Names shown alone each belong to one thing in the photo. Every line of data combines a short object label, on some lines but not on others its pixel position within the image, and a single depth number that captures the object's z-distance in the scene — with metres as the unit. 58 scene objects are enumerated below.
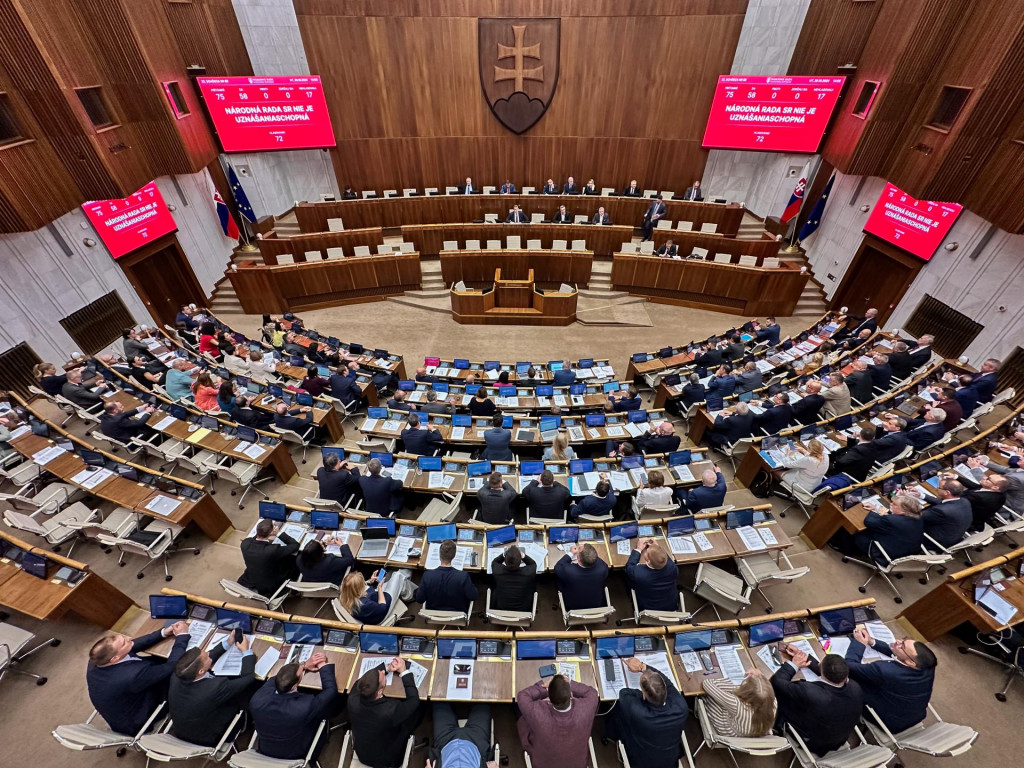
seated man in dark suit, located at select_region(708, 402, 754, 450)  7.58
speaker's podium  13.52
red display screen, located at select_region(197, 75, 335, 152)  14.44
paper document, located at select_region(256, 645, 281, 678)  4.35
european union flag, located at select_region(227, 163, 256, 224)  15.28
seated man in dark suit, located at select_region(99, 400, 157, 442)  7.29
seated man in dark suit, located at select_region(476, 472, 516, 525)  5.93
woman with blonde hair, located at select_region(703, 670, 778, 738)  3.65
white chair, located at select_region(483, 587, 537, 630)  4.80
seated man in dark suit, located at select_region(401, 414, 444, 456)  7.41
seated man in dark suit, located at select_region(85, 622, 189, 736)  3.93
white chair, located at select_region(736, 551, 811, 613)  5.13
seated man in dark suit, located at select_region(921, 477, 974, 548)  5.38
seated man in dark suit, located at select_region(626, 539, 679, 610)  4.81
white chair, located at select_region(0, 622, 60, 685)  4.78
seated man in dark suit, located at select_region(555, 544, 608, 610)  4.85
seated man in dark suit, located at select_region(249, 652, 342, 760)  3.78
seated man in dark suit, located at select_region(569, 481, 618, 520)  5.94
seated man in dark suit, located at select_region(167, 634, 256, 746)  3.87
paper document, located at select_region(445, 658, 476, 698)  4.23
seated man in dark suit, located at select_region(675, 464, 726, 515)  6.04
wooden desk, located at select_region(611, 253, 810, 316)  13.41
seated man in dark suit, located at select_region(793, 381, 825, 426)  7.75
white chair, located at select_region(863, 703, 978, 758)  3.63
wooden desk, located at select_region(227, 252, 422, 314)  13.72
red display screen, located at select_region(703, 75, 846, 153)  13.79
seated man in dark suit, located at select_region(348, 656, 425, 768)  3.71
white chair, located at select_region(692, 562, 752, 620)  5.23
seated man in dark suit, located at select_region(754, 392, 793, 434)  7.76
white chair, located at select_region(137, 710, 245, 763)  3.71
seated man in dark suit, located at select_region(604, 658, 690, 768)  3.67
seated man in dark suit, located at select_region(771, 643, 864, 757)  3.74
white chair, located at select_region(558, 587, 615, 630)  4.66
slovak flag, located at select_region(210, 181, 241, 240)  14.52
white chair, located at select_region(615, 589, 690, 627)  4.80
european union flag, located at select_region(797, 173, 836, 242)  14.24
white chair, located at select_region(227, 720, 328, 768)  3.72
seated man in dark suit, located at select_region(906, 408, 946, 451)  6.92
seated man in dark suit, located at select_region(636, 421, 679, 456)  7.41
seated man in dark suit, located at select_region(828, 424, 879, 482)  6.66
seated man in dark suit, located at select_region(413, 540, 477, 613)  4.90
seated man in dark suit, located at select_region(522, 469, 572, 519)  6.09
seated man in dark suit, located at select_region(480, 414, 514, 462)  7.33
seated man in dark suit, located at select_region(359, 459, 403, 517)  6.32
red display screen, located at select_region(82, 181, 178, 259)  10.87
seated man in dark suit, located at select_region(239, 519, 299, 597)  5.21
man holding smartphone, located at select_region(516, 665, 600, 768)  3.64
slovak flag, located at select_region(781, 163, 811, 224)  14.45
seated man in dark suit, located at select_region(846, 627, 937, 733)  3.84
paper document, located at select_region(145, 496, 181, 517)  6.00
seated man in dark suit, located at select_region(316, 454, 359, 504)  6.40
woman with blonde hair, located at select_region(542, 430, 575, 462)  6.98
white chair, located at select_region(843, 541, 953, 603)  5.12
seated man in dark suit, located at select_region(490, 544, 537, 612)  4.82
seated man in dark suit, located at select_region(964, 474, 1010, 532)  5.64
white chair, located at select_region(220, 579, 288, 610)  5.11
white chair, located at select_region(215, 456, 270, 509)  6.91
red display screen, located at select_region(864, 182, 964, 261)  10.57
